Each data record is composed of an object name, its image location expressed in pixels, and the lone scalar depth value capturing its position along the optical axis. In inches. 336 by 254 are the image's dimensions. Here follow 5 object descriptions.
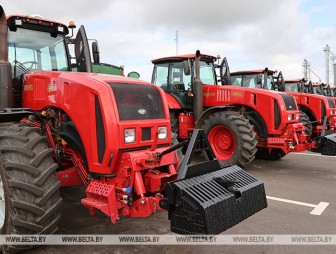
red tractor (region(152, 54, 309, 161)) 272.4
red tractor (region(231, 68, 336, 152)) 382.0
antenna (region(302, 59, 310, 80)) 1497.5
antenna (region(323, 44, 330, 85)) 1409.9
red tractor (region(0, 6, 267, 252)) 114.3
